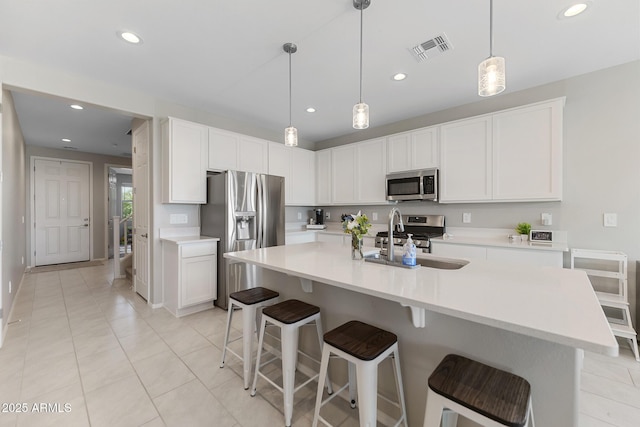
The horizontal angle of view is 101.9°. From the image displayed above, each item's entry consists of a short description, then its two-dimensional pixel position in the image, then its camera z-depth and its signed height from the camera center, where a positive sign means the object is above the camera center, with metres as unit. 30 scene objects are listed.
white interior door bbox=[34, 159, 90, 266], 5.53 +0.02
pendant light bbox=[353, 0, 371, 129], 1.89 +0.71
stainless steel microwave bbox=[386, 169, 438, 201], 3.45 +0.36
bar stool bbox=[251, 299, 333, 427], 1.53 -0.73
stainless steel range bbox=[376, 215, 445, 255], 3.56 -0.25
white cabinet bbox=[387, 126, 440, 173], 3.50 +0.87
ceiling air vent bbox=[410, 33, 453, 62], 2.13 +1.41
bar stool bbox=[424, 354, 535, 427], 0.85 -0.65
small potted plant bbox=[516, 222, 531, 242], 2.93 -0.22
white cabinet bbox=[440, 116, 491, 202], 3.11 +0.64
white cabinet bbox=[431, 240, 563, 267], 2.53 -0.45
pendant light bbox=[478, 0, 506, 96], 1.41 +0.75
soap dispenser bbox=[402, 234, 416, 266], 1.59 -0.27
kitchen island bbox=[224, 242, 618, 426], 0.85 -0.35
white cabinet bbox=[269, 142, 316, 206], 4.39 +0.73
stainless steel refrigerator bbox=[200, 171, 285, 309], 3.25 -0.10
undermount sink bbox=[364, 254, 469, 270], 1.68 -0.35
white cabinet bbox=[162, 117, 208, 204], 3.17 +0.64
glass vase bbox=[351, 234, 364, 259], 1.81 -0.25
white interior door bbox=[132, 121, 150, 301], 3.48 +0.04
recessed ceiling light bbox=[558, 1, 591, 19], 1.77 +1.41
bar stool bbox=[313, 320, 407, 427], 1.18 -0.68
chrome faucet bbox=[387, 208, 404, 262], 1.65 -0.17
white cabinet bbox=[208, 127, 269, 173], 3.57 +0.88
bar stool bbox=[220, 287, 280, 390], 1.85 -0.72
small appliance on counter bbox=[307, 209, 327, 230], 5.06 -0.15
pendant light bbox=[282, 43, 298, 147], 2.24 +0.70
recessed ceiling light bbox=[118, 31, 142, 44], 2.08 +1.43
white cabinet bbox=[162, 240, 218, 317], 3.03 -0.78
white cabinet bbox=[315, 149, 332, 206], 4.82 +0.64
